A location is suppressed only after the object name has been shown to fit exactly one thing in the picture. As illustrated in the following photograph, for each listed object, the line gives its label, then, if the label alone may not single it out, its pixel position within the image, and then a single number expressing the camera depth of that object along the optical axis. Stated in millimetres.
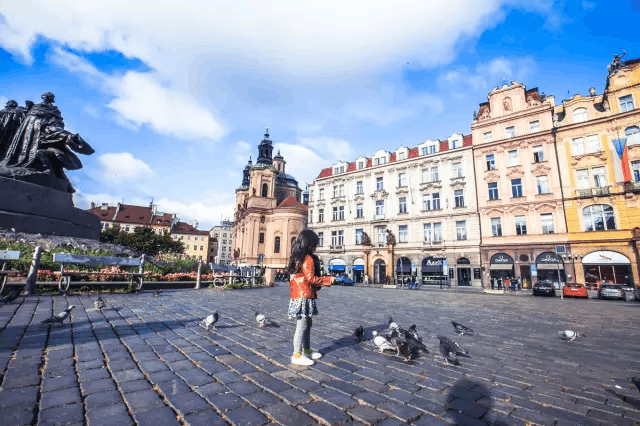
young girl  4242
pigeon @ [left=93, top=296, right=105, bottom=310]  7090
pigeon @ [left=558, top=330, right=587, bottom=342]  6383
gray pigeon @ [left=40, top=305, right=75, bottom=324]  5336
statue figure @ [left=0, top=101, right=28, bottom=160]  14352
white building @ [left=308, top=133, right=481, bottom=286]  33625
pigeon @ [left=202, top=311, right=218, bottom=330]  5883
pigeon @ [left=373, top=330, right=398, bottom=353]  4949
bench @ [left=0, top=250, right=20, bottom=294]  8172
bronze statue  14062
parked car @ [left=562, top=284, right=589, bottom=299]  21422
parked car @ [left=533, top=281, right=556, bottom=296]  22797
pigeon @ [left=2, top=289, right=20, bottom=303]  7464
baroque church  51031
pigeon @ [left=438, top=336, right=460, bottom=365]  4469
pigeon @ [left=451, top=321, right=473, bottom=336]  6650
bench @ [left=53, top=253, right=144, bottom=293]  9602
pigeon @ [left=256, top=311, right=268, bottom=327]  6484
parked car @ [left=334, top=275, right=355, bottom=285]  36131
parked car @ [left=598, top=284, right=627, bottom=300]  20281
